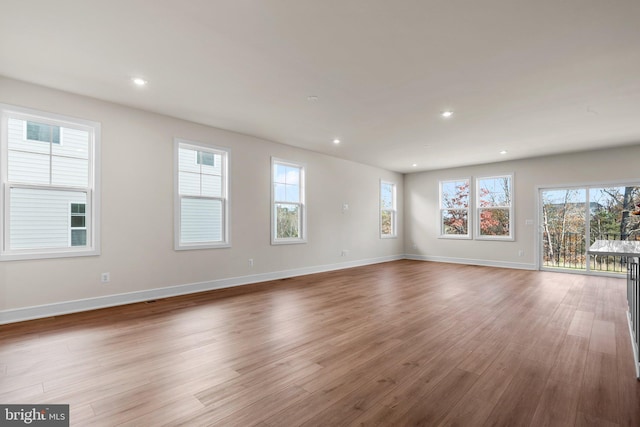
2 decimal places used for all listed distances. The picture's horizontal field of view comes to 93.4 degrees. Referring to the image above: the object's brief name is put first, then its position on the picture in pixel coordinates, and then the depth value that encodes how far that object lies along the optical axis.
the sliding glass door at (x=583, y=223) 6.21
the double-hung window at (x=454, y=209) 8.44
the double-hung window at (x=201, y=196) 4.84
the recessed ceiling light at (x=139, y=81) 3.44
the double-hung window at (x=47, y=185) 3.46
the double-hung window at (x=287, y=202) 6.14
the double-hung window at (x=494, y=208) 7.67
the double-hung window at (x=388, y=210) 8.91
